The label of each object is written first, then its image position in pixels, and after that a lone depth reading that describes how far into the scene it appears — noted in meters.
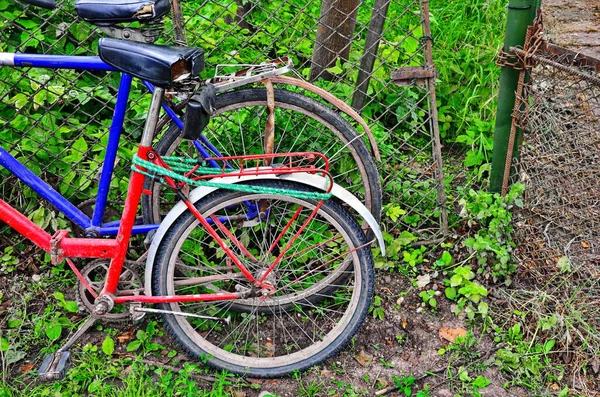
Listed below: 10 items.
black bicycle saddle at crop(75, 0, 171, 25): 2.35
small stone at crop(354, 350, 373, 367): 3.16
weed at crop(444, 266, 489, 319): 3.34
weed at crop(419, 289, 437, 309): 3.42
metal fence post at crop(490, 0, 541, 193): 3.13
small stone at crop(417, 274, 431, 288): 3.56
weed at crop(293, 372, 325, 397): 2.99
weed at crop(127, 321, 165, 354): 3.18
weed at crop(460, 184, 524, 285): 3.41
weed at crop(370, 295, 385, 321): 3.38
